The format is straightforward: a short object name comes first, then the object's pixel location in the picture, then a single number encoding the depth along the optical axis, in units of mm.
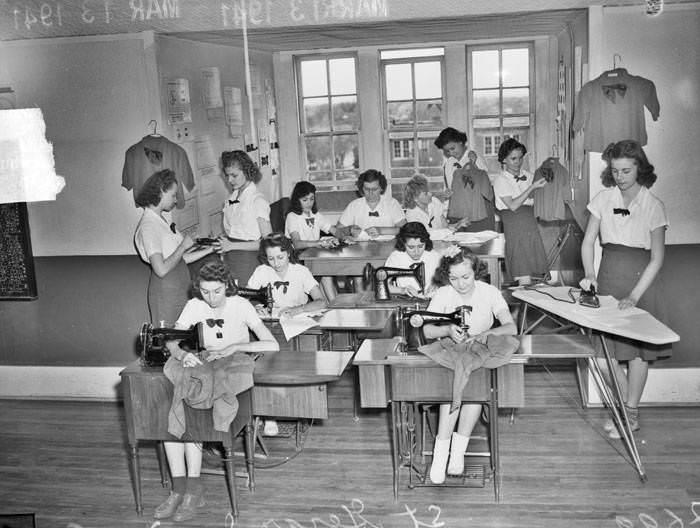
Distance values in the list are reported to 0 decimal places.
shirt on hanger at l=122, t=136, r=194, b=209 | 5091
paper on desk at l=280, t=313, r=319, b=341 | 3977
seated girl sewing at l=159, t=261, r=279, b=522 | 3670
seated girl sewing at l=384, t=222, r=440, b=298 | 4766
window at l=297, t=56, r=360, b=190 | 8320
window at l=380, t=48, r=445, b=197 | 8172
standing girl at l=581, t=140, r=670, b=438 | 4094
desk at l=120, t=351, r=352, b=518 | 3463
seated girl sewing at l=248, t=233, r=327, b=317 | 4574
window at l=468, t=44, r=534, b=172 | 8062
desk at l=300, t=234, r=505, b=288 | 5359
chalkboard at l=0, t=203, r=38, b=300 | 5031
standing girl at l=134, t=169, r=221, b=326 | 4500
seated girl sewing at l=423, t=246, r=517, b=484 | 3732
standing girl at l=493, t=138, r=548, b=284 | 5832
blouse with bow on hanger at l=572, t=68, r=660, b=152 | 4434
